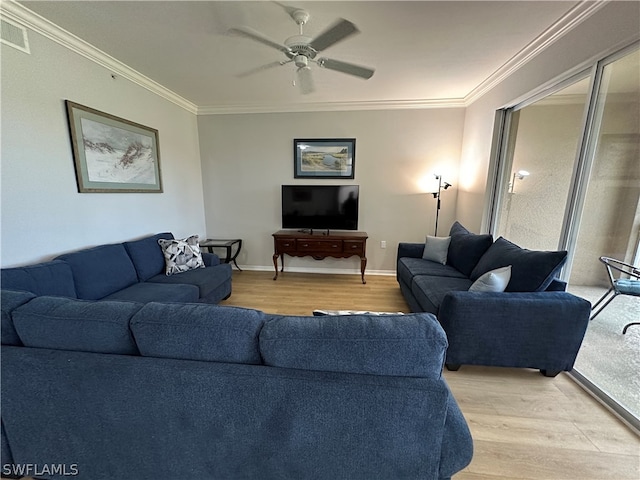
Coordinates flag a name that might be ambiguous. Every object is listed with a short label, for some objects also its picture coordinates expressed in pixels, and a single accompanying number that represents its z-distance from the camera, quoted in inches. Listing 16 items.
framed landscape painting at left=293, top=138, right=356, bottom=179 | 157.2
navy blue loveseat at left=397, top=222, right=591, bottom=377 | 71.3
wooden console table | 150.3
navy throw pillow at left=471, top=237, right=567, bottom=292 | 72.6
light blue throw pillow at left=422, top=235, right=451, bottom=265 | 125.3
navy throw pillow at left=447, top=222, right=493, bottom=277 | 107.6
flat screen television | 155.1
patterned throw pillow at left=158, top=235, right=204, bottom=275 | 113.2
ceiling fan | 66.8
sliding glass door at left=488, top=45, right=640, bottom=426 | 67.1
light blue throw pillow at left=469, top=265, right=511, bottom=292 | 76.8
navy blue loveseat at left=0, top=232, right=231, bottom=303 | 71.7
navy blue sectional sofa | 35.2
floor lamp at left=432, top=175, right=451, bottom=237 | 150.5
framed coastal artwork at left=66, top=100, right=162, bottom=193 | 93.1
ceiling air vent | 72.0
